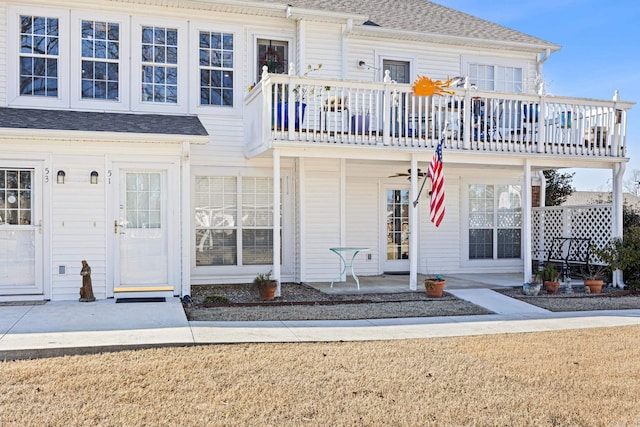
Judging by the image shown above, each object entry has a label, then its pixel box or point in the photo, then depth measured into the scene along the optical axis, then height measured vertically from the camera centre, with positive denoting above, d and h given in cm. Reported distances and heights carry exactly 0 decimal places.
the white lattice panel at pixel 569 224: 1298 -32
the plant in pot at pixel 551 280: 1140 -132
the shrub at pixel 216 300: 964 -144
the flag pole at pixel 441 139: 1094 +130
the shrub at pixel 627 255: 1178 -89
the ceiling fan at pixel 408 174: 1335 +85
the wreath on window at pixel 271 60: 1230 +312
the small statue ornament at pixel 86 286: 977 -123
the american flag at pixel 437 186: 1043 +43
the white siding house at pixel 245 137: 998 +133
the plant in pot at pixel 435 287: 1046 -133
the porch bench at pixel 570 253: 1316 -96
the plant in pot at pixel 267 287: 1001 -128
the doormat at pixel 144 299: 984 -146
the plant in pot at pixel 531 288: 1099 -143
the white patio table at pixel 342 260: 1126 -100
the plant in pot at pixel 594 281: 1142 -134
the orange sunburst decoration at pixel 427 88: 1114 +229
